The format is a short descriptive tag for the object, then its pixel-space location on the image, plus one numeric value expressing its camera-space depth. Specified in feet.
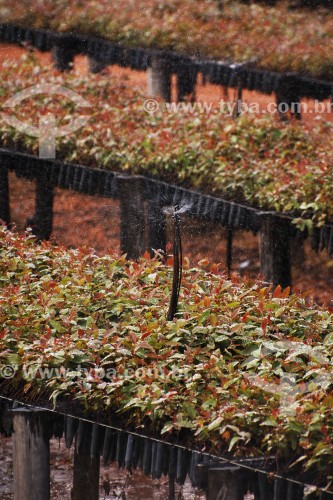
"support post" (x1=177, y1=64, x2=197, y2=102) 83.39
